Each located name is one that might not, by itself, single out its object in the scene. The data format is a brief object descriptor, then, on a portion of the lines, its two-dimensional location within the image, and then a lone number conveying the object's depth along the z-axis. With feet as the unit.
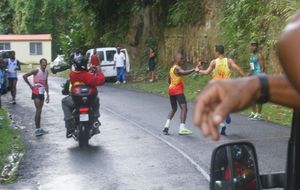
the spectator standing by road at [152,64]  87.30
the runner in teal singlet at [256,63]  44.06
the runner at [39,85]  41.11
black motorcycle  37.01
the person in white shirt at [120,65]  91.50
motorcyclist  37.06
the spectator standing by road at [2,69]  53.33
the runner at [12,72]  64.90
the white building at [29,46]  199.31
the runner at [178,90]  38.52
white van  96.43
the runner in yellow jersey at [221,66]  37.70
